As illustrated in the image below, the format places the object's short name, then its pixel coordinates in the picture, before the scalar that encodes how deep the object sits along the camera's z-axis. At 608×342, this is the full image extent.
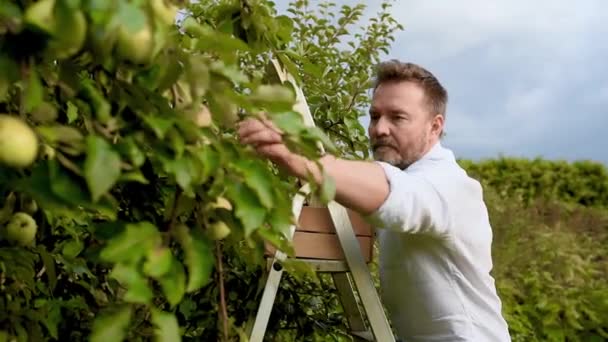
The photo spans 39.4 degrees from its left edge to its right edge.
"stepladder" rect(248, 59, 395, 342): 2.11
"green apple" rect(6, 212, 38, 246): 1.43
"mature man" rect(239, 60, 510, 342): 1.90
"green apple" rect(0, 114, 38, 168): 0.96
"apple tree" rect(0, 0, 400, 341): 0.89
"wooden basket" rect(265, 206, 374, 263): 2.17
